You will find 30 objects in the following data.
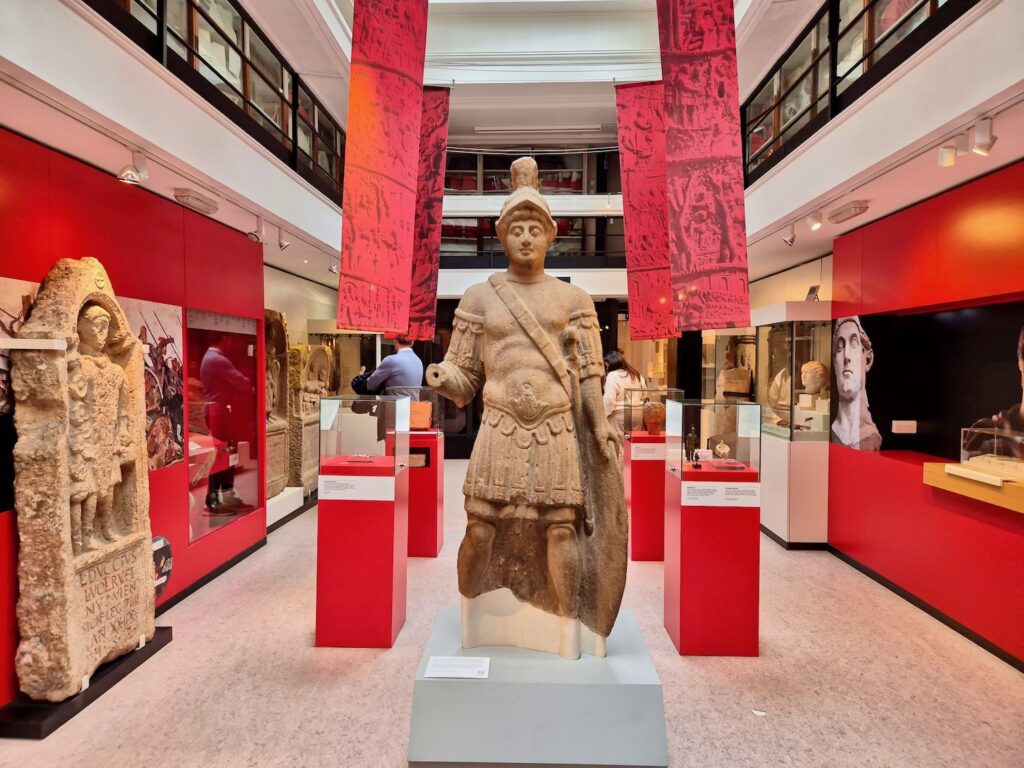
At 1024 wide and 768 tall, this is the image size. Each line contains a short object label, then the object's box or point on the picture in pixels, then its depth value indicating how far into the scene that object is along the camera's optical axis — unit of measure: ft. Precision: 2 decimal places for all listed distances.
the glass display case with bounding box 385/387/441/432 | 19.69
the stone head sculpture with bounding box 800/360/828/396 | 20.03
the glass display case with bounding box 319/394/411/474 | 12.78
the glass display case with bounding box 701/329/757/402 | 26.84
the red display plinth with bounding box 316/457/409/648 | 12.39
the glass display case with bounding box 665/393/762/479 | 12.79
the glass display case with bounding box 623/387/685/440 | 19.21
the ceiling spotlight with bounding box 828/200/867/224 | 15.93
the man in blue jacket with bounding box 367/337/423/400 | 21.18
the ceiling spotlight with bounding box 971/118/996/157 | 10.52
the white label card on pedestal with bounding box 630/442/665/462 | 18.67
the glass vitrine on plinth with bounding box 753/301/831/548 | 19.93
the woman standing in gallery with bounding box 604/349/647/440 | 23.17
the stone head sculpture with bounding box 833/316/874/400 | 18.61
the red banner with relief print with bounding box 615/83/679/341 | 18.13
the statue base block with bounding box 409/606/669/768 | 8.17
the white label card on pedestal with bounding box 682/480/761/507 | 12.18
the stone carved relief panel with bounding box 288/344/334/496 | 24.99
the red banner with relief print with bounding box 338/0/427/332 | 11.55
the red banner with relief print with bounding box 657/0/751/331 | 12.05
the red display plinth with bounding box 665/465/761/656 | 12.20
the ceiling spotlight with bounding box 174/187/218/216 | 14.21
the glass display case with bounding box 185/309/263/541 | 16.62
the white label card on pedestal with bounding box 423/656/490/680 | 8.39
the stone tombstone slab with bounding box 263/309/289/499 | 23.18
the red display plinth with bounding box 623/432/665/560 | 18.57
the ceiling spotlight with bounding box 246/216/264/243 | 17.56
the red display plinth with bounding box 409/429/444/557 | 18.80
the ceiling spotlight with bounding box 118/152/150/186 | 11.71
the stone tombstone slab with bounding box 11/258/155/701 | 9.93
